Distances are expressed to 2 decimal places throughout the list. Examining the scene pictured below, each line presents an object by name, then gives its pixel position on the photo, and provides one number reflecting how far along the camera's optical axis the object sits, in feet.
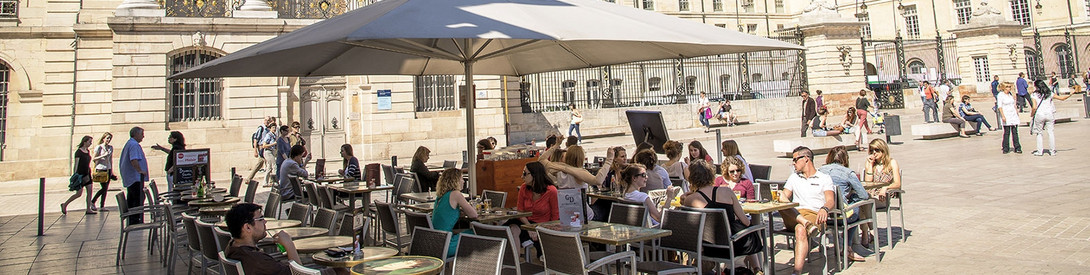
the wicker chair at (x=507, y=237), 16.34
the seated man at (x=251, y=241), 14.37
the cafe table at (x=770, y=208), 19.53
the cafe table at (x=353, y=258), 15.07
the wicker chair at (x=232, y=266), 13.78
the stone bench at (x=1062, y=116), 73.20
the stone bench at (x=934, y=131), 63.00
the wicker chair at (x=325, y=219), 19.90
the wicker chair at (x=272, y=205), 24.90
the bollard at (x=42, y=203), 33.14
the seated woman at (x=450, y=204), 19.94
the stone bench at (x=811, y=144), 54.54
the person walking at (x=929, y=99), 75.61
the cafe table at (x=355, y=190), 28.73
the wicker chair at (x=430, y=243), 16.03
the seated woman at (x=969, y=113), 64.34
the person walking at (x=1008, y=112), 47.06
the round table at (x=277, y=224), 20.41
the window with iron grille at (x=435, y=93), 73.87
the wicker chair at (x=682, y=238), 17.24
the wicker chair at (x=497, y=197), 24.00
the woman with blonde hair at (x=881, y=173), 24.11
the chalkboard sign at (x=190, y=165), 36.88
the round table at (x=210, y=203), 26.45
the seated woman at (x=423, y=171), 33.35
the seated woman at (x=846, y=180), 22.70
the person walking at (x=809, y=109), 64.23
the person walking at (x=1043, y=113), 44.96
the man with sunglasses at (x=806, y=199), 20.40
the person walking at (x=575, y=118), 77.61
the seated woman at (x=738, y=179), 22.22
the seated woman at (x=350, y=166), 35.39
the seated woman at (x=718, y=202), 18.71
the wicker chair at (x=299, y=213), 21.72
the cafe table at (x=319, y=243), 17.11
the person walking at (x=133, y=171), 34.96
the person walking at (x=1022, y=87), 69.92
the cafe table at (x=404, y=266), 14.33
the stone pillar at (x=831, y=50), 90.58
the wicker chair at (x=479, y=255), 14.92
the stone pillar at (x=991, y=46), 109.09
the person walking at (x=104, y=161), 40.23
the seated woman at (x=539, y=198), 21.27
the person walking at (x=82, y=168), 38.67
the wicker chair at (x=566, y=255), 15.49
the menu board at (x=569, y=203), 18.93
